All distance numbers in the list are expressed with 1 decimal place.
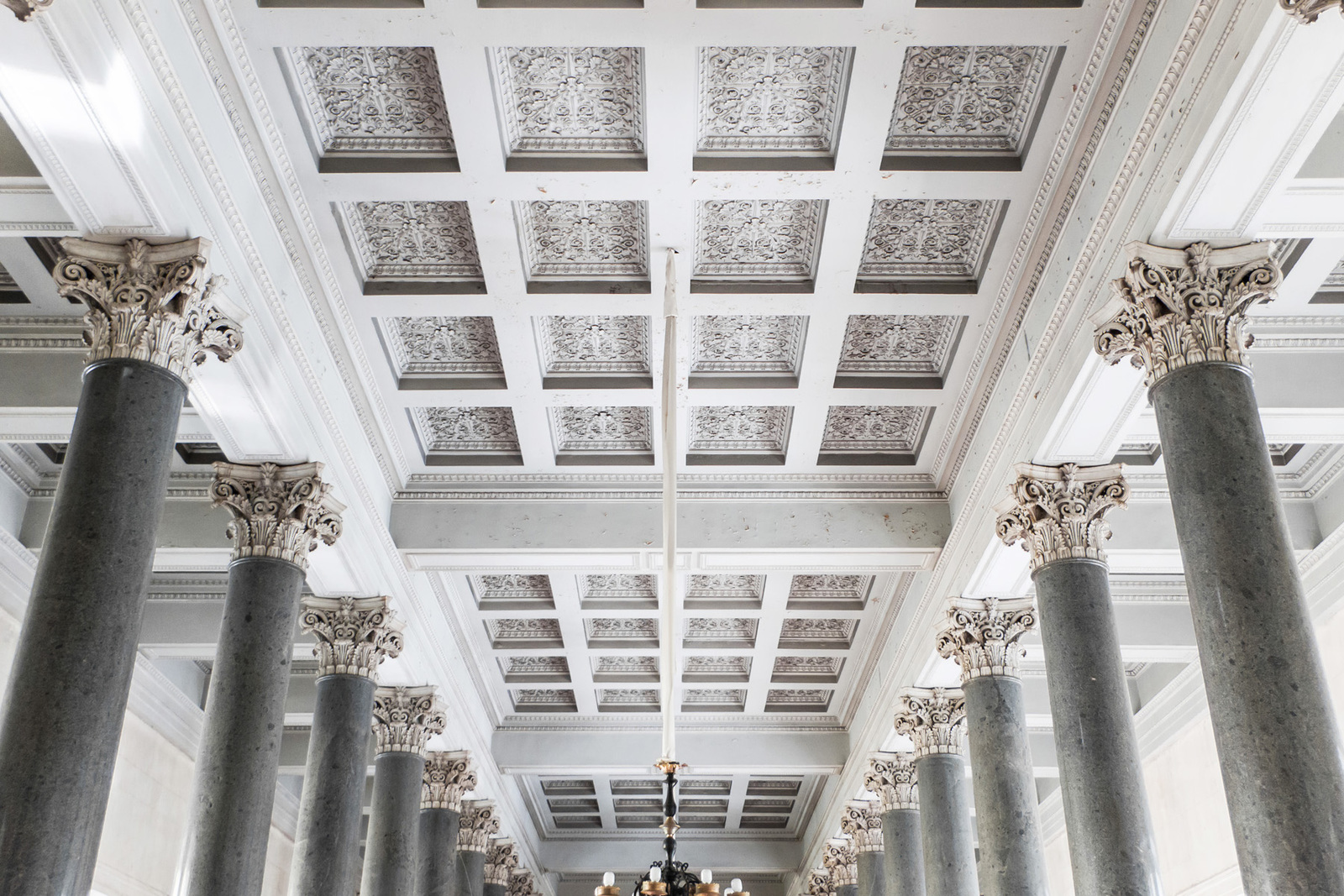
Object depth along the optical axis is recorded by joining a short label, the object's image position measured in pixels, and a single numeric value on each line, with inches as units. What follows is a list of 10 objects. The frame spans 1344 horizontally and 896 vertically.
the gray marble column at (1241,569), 224.4
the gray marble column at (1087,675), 318.7
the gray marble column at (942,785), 514.3
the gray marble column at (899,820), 628.7
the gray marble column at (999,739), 404.7
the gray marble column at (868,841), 715.4
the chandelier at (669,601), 359.9
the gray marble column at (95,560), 231.9
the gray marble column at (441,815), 653.9
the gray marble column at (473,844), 742.5
